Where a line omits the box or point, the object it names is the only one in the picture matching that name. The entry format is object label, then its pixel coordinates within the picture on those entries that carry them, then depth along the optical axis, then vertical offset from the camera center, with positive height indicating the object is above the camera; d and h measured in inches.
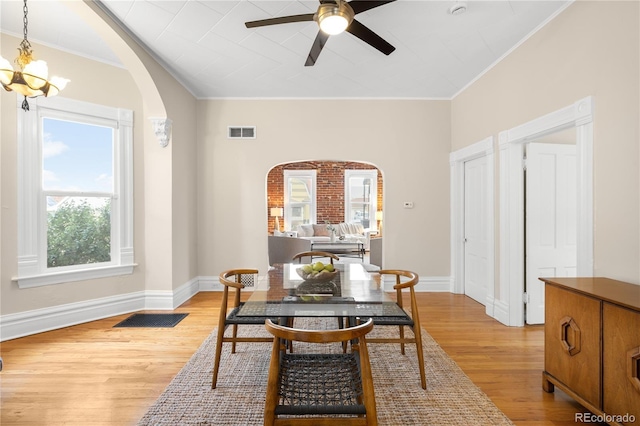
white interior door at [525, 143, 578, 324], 135.8 -3.5
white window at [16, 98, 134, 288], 126.1 +8.6
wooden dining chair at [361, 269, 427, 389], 86.5 -30.4
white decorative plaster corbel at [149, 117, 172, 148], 152.7 +39.7
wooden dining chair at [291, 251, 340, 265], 135.1 -18.5
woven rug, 75.1 -48.1
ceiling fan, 79.2 +51.4
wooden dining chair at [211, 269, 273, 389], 86.2 -29.5
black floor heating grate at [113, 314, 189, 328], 137.6 -47.8
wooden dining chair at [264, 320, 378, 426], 52.9 -31.3
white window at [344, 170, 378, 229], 381.7 +18.3
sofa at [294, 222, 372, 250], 354.9 -23.2
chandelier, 87.0 +37.2
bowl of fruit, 93.8 -18.1
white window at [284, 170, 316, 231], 381.4 +18.8
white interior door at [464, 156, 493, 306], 162.4 -10.5
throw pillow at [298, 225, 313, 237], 358.6 -21.3
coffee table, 302.5 -34.2
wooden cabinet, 63.4 -29.9
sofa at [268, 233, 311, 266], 190.7 -22.4
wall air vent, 192.4 +47.2
